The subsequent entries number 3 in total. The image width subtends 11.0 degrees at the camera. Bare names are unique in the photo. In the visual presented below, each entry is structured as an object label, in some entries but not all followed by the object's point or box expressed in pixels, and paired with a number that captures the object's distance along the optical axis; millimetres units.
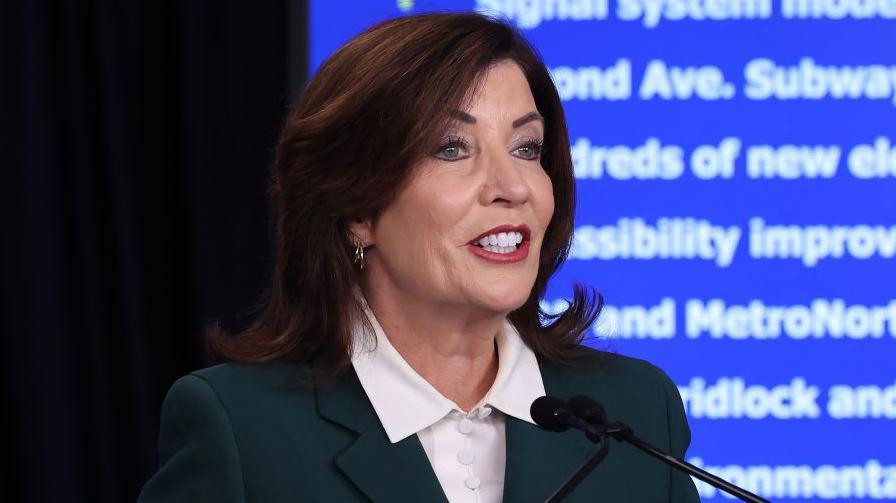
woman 3211
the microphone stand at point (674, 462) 3030
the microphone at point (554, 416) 3073
